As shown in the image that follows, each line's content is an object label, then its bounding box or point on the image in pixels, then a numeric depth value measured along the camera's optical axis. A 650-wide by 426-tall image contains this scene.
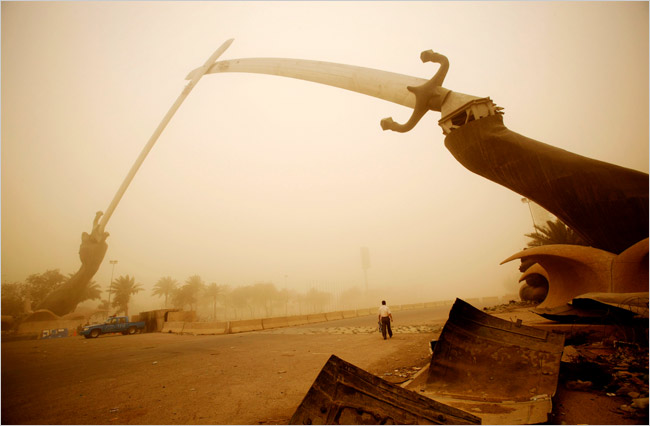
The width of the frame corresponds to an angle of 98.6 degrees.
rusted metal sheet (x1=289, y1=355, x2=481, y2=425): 2.44
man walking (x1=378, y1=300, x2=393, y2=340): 10.09
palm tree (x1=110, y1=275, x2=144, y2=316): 56.19
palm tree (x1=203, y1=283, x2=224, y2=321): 74.25
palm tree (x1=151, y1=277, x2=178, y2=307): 68.45
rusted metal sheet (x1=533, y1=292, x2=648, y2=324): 4.45
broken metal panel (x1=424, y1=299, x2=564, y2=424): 3.17
